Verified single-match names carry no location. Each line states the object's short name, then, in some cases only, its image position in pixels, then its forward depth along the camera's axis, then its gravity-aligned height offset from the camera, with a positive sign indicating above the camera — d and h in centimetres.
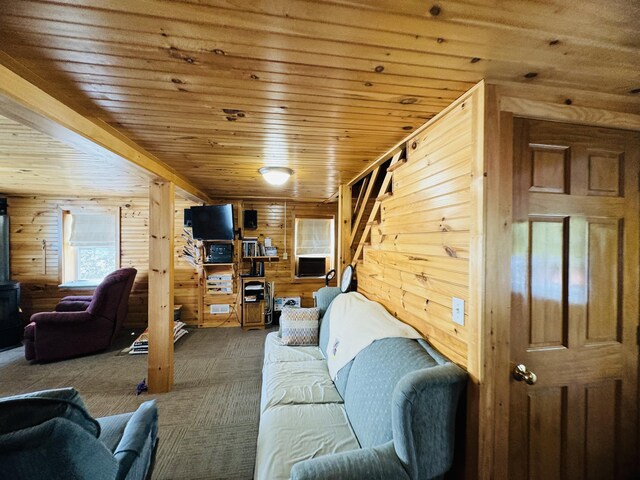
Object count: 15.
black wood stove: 338 -99
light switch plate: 116 -36
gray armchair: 70 -66
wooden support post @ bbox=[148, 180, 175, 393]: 236 -49
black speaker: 450 +35
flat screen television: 377 +24
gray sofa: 99 -93
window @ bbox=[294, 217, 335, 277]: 475 -17
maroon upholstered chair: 295 -116
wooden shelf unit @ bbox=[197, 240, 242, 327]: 432 -97
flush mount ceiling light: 244 +67
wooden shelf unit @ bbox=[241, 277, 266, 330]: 419 -119
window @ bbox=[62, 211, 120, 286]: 420 -18
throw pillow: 261 -99
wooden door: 112 -31
